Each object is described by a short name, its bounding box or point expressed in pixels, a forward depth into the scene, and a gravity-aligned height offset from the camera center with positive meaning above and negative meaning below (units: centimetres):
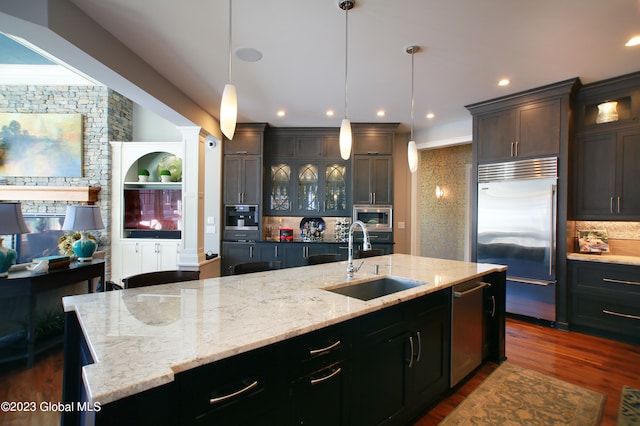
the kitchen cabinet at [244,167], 501 +75
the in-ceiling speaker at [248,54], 268 +149
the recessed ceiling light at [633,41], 246 +149
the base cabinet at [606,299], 298 -94
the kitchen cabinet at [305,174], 511 +65
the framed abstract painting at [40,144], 510 +114
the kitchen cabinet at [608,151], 312 +70
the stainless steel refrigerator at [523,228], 339 -20
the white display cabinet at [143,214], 534 -9
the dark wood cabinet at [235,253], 495 -74
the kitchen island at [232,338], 82 -47
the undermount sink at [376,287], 199 -56
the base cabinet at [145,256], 533 -87
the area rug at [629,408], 144 -111
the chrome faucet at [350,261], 203 -38
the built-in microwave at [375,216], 488 -9
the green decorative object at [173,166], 560 +85
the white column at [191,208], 414 +2
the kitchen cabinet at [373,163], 489 +82
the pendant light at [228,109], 165 +58
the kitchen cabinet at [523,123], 334 +112
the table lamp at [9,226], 246 -16
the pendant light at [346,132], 206 +62
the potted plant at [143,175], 543 +65
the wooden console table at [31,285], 248 -69
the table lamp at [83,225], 318 -19
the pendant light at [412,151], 264 +56
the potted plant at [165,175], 543 +64
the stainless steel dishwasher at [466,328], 208 -90
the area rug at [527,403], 189 -136
